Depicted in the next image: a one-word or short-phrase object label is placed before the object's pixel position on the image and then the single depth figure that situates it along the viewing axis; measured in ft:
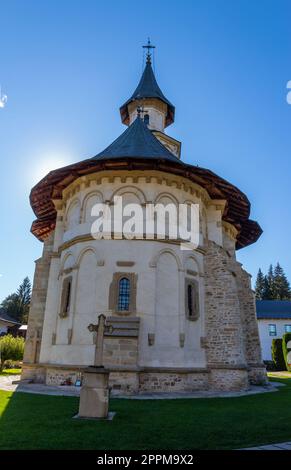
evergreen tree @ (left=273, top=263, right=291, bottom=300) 227.61
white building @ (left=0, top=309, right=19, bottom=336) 146.61
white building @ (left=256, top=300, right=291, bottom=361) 134.62
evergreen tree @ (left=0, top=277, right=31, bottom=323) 215.31
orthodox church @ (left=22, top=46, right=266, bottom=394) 43.04
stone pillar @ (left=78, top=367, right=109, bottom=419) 24.54
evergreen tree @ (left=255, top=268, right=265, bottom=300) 237.45
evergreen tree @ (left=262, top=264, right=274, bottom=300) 231.30
